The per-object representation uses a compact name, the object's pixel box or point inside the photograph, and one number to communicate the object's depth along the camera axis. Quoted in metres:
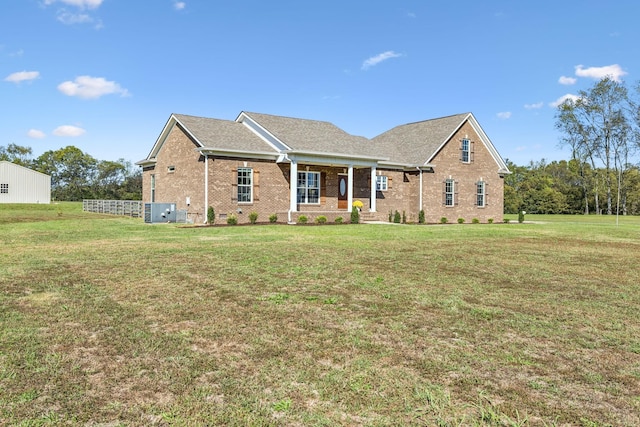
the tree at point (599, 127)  48.31
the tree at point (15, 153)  72.44
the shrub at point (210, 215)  20.95
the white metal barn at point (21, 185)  46.97
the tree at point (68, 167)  70.50
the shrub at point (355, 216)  23.75
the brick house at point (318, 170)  22.17
